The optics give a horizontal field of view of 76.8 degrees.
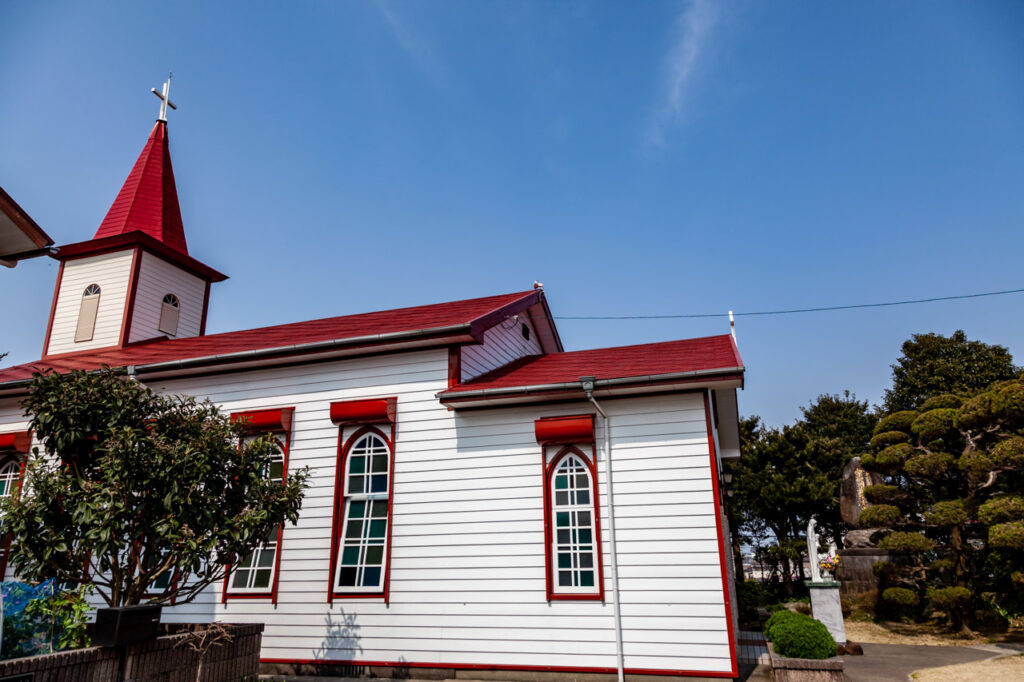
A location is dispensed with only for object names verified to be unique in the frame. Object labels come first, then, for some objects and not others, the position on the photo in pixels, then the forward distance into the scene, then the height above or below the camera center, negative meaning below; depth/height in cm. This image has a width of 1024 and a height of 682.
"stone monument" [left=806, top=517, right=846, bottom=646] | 1217 -124
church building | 961 +58
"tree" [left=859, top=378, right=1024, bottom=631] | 1413 +96
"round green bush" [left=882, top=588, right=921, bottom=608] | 1467 -132
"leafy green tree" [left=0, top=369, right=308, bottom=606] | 800 +62
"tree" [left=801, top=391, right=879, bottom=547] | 3547 +624
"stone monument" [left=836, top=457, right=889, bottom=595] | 1856 -29
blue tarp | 662 -87
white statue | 1249 -26
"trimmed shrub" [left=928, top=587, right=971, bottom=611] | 1427 -125
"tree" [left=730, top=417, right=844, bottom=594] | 2659 +209
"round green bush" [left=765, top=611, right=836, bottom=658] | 931 -143
